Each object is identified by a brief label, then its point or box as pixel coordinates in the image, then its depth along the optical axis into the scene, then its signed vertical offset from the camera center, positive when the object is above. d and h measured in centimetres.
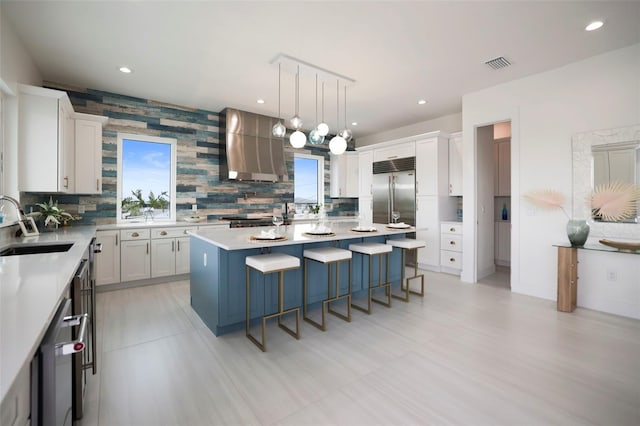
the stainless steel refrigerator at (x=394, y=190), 547 +48
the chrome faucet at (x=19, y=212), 267 +3
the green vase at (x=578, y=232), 326 -19
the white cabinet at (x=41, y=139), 301 +79
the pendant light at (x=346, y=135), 376 +101
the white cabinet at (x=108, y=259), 393 -58
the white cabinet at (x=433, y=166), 509 +84
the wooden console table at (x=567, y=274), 327 -66
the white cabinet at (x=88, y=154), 387 +81
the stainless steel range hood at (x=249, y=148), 510 +118
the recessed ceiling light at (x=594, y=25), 274 +175
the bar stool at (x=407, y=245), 362 -37
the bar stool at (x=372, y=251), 326 -40
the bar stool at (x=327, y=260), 285 -44
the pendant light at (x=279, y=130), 341 +96
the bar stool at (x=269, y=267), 244 -43
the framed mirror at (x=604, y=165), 317 +55
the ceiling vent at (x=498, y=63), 341 +176
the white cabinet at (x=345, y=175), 686 +91
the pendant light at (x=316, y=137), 364 +95
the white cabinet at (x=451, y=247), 483 -53
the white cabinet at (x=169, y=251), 430 -54
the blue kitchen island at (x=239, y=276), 267 -61
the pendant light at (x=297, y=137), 342 +91
